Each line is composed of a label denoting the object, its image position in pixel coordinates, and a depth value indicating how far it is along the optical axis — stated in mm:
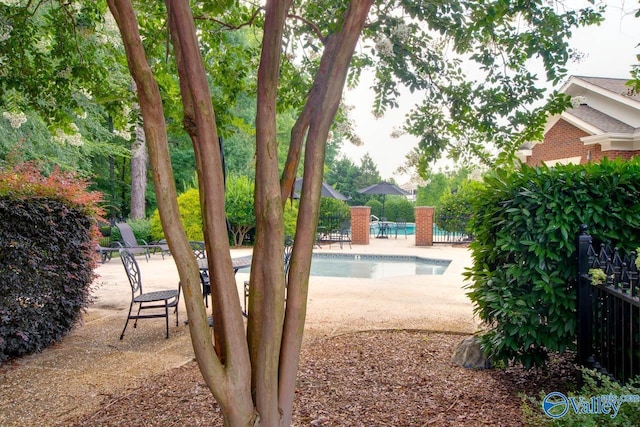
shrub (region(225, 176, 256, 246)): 14461
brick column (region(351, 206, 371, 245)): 16172
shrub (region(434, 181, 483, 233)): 15936
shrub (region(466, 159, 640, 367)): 2928
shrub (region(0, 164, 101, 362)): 3664
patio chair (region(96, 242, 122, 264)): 10588
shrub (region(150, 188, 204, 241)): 13945
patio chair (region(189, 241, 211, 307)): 4887
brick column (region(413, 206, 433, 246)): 15383
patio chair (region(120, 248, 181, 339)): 4633
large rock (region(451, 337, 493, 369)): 3387
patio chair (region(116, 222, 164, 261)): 11336
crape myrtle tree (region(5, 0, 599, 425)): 1742
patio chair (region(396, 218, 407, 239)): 24909
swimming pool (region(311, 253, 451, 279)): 10879
